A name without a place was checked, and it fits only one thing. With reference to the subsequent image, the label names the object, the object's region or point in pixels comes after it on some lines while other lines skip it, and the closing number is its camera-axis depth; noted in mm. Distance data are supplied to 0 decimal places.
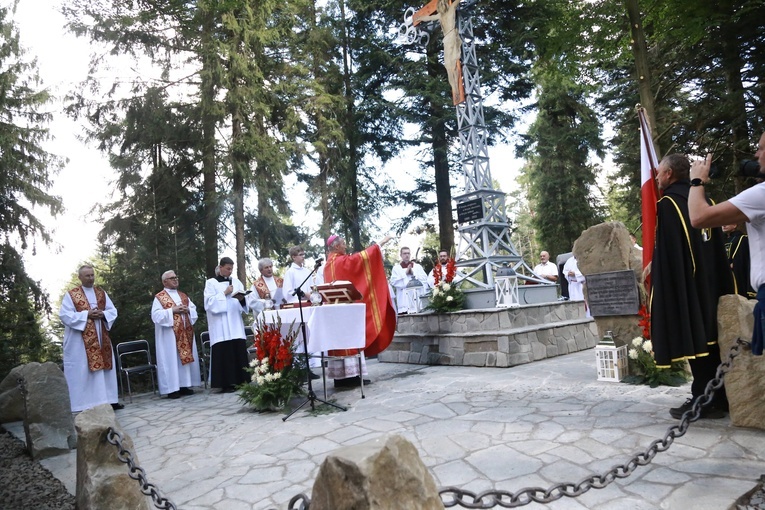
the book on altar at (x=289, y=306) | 6763
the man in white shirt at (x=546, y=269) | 13414
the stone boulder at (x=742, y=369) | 3730
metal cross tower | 10289
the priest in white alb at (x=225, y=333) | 8633
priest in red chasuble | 7434
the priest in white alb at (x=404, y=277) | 12789
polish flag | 5039
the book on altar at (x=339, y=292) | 6484
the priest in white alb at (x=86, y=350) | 7648
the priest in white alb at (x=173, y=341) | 8680
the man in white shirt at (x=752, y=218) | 2807
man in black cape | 4012
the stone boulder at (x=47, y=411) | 5293
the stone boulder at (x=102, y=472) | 3008
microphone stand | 5821
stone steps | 8086
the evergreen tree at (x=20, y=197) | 10461
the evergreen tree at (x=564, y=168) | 21375
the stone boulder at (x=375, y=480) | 1680
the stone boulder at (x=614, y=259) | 6172
